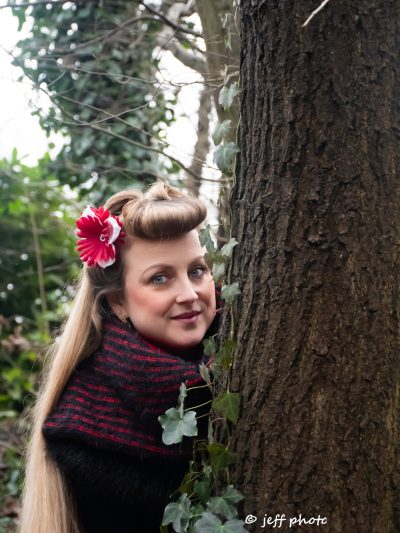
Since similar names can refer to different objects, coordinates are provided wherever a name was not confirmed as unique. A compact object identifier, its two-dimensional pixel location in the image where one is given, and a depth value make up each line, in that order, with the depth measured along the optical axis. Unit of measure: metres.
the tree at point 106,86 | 4.40
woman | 2.03
